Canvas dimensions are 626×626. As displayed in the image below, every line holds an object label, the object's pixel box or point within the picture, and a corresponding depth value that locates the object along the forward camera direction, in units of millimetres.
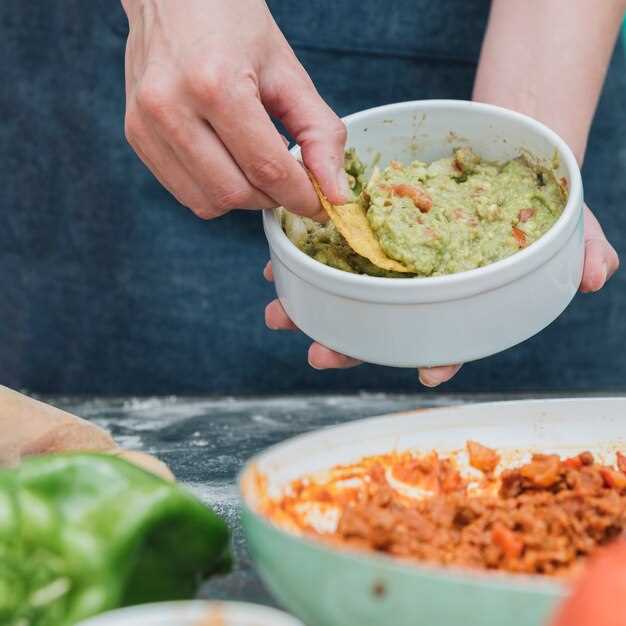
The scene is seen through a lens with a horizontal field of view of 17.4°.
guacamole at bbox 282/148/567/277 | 981
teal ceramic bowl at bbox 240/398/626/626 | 768
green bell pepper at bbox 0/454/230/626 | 824
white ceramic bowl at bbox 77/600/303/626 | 770
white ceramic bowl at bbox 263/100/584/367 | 935
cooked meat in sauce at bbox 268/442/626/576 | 842
